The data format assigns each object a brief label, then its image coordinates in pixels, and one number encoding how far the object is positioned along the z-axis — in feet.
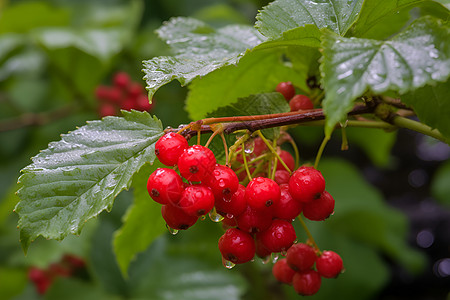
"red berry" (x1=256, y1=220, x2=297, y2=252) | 0.92
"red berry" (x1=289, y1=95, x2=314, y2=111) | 0.99
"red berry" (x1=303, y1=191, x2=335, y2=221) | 0.93
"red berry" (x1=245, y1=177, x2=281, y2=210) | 0.90
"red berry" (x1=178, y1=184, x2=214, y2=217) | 0.88
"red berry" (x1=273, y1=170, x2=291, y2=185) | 0.96
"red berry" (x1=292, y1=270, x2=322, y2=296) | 0.98
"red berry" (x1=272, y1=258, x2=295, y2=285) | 1.00
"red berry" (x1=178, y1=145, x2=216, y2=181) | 0.88
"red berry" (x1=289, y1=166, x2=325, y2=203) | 0.91
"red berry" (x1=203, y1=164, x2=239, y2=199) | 0.89
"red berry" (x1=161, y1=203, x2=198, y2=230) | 0.90
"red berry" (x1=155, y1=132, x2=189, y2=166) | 0.90
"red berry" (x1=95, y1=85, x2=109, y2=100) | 2.10
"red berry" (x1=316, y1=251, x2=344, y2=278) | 0.99
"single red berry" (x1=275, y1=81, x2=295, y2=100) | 1.02
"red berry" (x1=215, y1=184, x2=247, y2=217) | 0.91
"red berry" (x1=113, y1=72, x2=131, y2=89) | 2.11
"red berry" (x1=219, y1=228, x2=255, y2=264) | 0.92
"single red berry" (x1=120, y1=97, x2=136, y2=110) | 2.04
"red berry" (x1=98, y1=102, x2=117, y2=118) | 1.98
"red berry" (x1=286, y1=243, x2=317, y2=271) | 0.97
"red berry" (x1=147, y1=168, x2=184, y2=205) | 0.88
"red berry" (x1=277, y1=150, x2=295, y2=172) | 1.00
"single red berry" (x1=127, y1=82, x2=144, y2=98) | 2.11
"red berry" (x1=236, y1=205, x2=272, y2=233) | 0.92
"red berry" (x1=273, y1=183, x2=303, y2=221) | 0.92
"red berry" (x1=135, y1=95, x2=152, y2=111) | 2.01
